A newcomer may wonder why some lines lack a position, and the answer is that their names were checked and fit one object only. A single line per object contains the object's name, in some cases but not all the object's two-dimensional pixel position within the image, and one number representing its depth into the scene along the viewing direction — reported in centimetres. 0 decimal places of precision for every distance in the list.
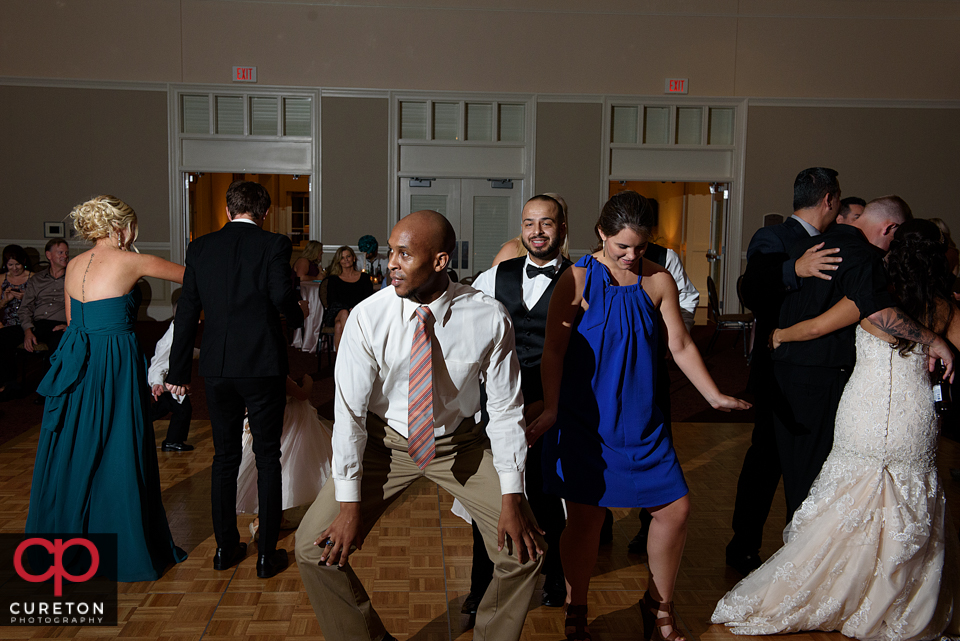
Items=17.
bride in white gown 233
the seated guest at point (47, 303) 627
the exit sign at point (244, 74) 1033
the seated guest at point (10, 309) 618
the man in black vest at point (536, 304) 267
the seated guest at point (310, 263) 903
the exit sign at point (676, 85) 1073
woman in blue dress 218
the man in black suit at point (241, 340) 273
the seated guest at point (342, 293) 703
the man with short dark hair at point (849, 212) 303
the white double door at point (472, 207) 1089
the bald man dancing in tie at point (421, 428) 184
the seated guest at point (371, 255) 835
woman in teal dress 279
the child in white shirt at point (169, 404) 419
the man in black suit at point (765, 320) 286
